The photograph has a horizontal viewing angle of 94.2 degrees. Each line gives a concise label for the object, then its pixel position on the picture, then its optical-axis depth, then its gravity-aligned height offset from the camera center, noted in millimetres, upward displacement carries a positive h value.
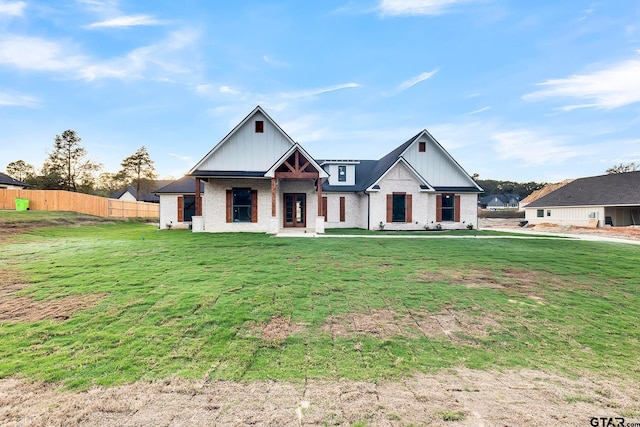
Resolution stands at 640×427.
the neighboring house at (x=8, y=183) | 36125 +3722
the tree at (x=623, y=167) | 57219 +7818
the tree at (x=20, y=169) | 49250 +7230
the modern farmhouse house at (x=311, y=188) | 18219 +1463
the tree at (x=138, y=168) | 51469 +7630
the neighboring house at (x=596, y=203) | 28391 +465
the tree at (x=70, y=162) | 41750 +7128
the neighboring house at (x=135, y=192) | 55969 +3763
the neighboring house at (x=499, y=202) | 87500 +1842
